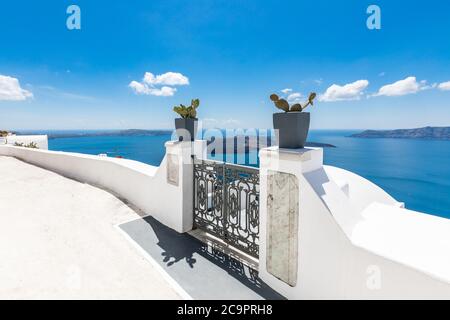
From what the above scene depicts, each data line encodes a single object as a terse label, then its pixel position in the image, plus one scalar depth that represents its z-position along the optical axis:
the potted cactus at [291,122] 2.48
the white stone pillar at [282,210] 2.45
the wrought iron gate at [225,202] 3.35
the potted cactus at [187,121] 4.09
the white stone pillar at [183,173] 4.18
